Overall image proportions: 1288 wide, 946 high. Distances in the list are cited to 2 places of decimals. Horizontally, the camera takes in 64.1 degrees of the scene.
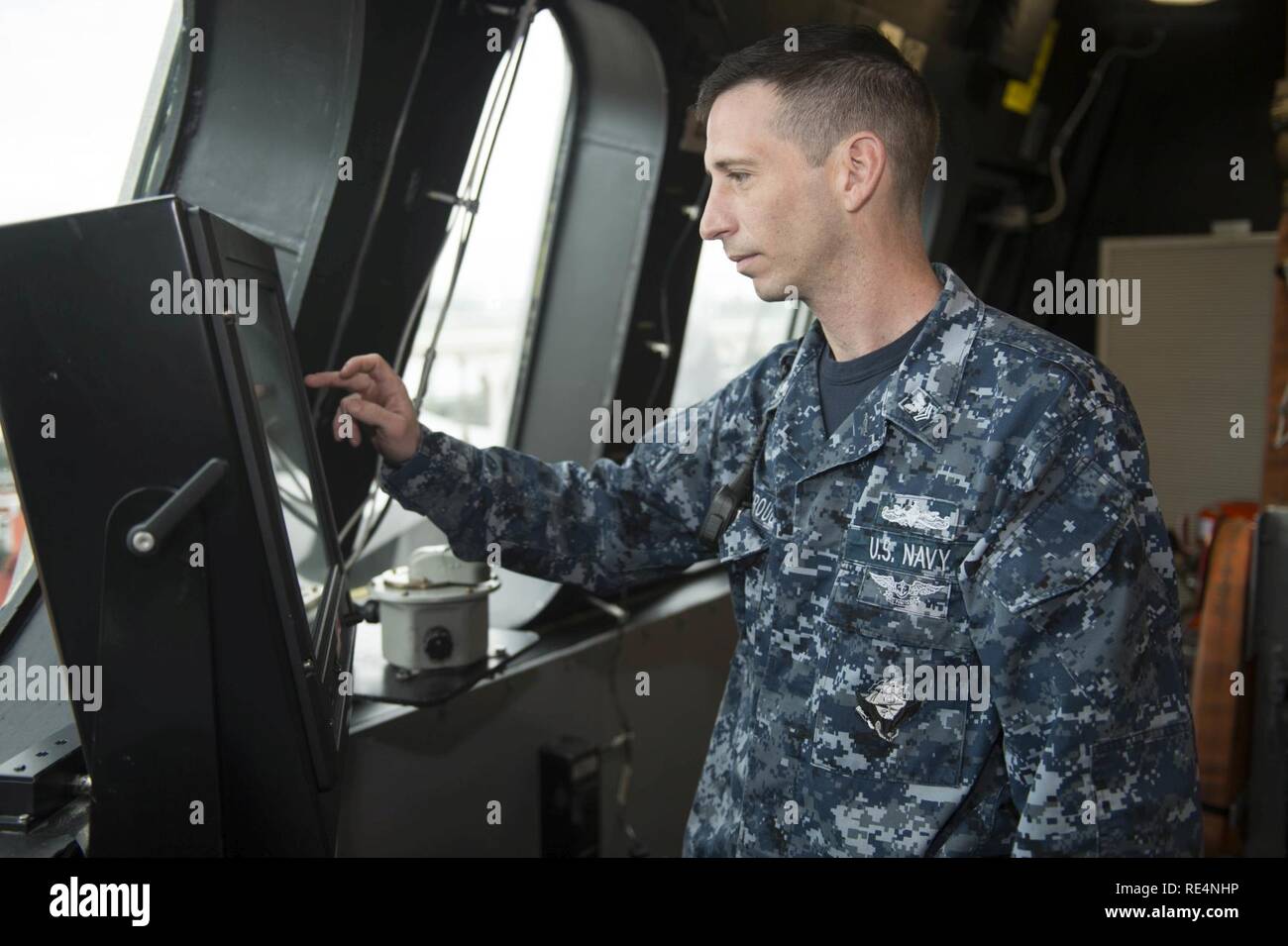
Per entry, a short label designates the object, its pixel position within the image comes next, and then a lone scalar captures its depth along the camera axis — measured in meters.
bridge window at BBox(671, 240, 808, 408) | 3.81
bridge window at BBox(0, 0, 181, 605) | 1.75
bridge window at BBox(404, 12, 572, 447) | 2.80
